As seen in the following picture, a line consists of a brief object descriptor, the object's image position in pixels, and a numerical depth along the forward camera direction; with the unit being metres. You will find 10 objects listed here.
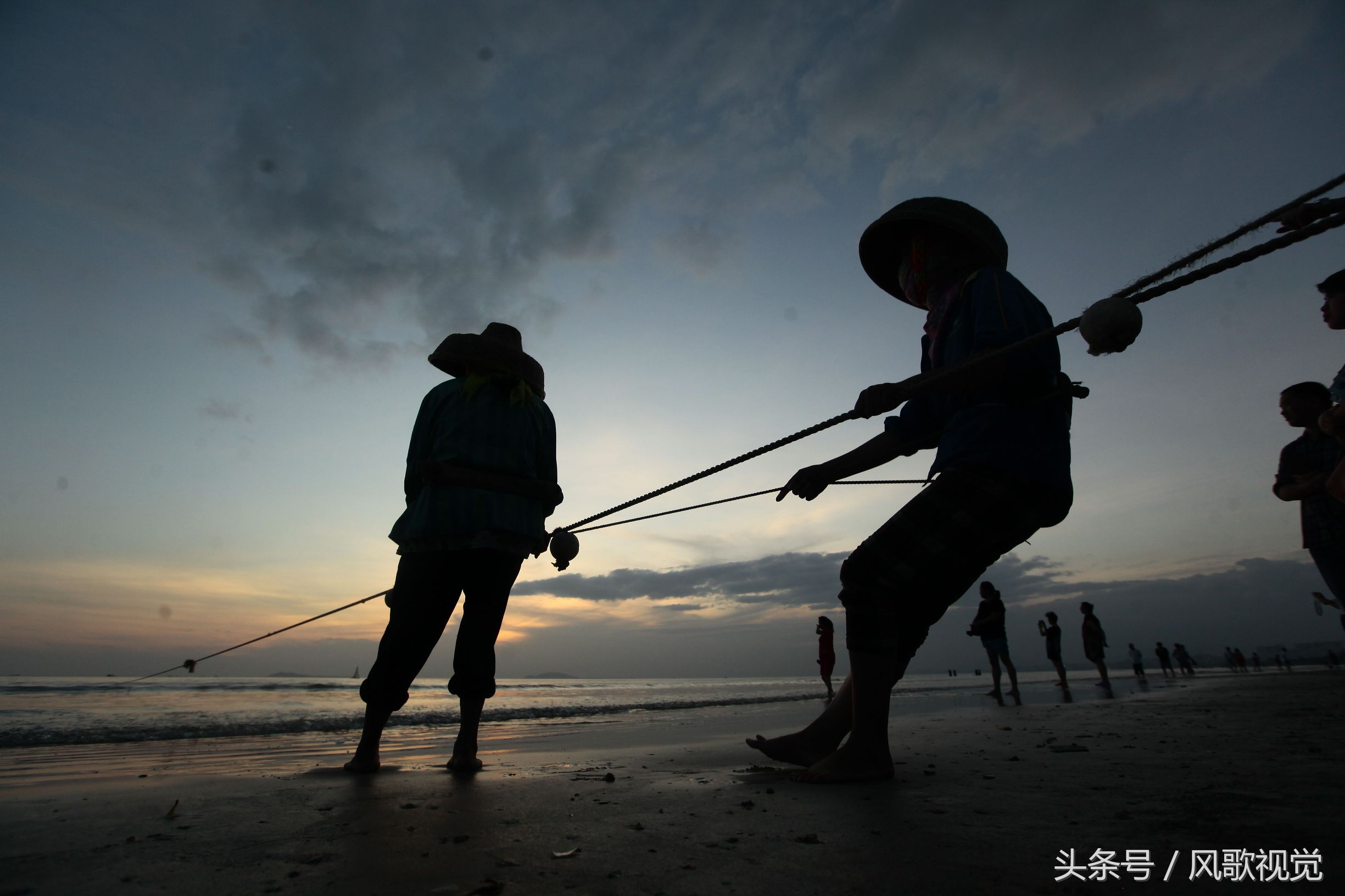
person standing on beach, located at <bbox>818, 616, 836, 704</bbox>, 14.57
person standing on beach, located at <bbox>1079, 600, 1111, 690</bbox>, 12.72
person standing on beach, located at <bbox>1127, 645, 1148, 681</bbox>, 21.81
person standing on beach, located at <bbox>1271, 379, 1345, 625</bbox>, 3.31
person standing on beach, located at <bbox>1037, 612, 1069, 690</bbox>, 12.67
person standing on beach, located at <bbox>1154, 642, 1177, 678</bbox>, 27.52
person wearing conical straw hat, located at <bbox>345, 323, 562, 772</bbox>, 3.09
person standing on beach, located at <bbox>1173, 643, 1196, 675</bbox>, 28.56
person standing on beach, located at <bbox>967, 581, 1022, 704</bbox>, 10.20
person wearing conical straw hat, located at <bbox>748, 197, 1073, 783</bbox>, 2.30
